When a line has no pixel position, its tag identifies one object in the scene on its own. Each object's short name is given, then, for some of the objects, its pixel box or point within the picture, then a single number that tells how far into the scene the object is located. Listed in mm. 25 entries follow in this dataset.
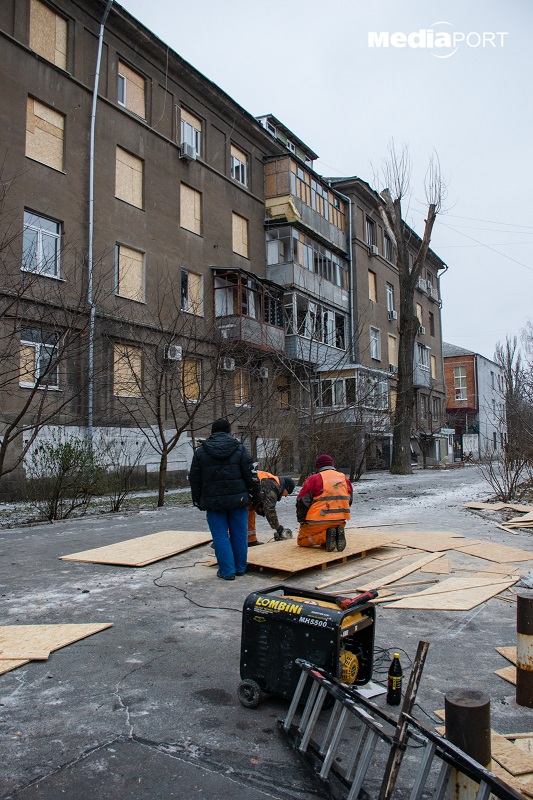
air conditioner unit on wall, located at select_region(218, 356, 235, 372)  18250
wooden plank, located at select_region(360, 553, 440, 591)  6825
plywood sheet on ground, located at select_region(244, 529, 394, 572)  7156
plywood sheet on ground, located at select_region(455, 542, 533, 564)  8370
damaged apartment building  18859
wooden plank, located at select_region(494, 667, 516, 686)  4152
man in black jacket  6926
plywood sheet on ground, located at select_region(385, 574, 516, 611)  5953
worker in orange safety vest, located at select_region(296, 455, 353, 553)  8039
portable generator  3562
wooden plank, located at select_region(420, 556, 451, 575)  7477
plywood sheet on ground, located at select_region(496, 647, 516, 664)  4536
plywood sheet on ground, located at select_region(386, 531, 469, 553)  8984
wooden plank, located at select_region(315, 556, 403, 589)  6746
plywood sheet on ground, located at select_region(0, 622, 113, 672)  4426
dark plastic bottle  3654
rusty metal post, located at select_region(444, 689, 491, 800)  2656
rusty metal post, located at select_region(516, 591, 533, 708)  3742
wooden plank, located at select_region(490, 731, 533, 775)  2924
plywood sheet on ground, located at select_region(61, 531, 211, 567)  7890
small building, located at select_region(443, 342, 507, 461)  61281
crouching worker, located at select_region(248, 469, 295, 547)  8602
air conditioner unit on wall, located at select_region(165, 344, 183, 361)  15727
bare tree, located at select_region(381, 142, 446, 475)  28438
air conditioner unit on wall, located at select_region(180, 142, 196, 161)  25281
